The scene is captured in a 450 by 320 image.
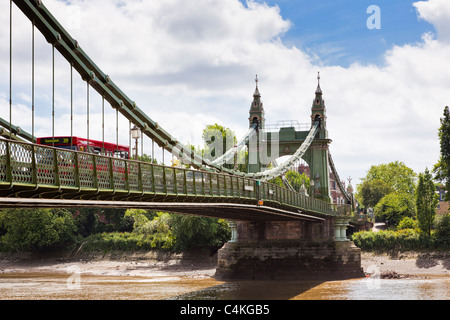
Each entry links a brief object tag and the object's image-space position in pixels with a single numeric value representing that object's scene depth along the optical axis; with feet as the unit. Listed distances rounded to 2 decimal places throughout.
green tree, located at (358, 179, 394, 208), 408.46
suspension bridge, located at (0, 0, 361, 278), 77.92
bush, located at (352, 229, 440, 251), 239.09
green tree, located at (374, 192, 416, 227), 332.80
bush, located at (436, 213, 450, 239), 239.42
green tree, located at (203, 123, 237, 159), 266.26
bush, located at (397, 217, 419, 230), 291.54
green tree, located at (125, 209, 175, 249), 245.86
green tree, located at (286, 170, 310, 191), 329.33
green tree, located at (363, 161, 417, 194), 411.34
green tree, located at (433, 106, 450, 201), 253.03
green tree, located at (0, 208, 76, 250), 269.03
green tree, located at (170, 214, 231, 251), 232.94
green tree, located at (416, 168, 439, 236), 247.91
